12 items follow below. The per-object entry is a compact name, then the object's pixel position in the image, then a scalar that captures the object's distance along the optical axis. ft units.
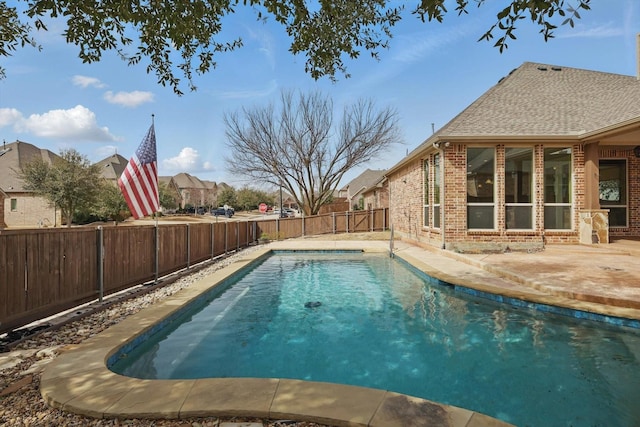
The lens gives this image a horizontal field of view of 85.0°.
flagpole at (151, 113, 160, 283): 24.06
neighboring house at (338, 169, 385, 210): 125.98
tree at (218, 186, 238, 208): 242.37
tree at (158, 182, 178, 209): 164.35
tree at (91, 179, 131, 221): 102.94
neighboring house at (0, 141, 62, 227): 108.06
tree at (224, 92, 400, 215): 82.89
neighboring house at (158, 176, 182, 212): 224.02
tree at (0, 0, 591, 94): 13.12
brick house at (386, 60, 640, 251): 33.53
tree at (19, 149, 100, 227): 90.27
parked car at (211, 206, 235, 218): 176.08
